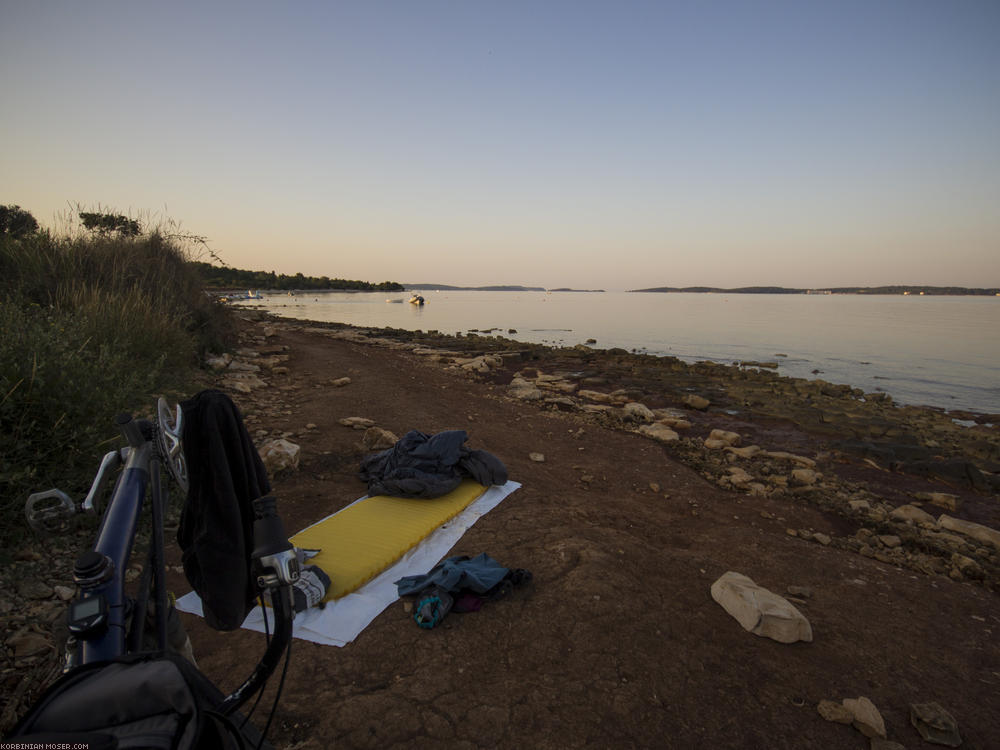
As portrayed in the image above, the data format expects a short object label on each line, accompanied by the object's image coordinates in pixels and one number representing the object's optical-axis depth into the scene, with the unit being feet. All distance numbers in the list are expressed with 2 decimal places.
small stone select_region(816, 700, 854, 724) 9.13
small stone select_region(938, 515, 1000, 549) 18.40
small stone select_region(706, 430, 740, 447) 29.60
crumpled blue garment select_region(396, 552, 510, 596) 11.93
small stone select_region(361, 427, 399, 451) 22.45
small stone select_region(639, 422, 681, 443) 28.94
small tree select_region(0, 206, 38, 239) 42.85
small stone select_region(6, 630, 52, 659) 8.21
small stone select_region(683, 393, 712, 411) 41.19
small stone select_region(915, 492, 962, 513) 23.09
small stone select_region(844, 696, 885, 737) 8.80
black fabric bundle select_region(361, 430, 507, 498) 17.48
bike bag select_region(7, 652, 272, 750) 3.24
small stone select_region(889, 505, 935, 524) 20.01
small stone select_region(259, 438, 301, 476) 18.72
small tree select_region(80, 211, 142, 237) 31.89
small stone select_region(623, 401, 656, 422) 33.71
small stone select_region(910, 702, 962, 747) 8.82
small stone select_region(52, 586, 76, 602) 9.85
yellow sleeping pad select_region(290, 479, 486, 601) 12.83
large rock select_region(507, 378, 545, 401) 37.93
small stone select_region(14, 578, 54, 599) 9.73
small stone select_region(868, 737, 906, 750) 8.47
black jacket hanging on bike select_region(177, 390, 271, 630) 6.27
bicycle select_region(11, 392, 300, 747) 3.35
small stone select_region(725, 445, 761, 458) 26.98
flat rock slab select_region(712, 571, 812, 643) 11.23
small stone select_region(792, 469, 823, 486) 23.30
